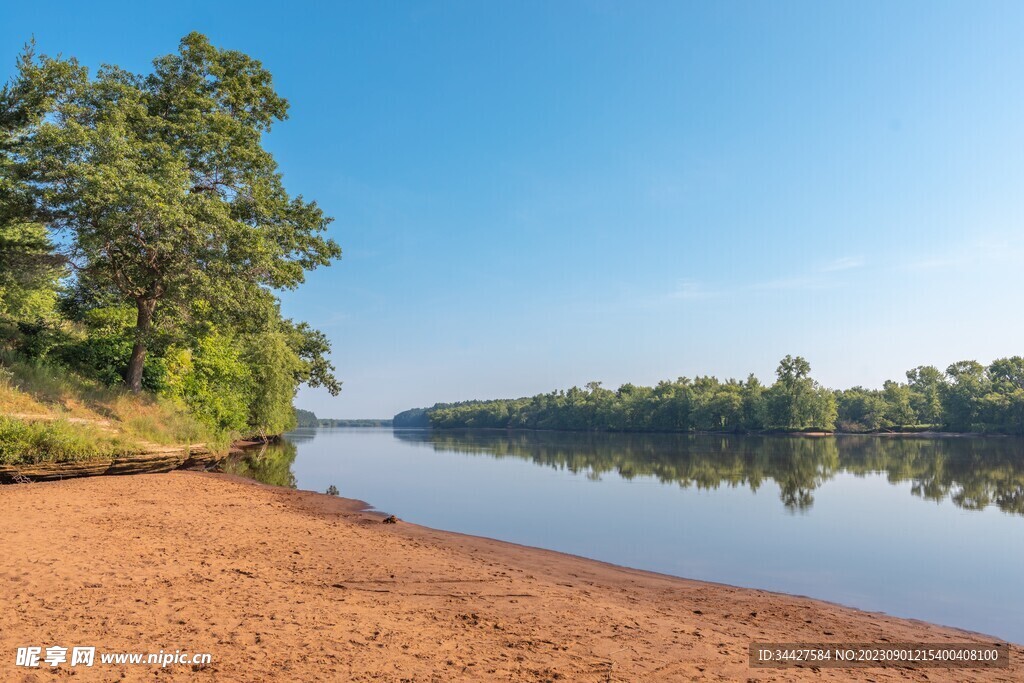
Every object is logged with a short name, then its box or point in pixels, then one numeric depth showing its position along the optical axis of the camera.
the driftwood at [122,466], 17.09
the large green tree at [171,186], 22.53
